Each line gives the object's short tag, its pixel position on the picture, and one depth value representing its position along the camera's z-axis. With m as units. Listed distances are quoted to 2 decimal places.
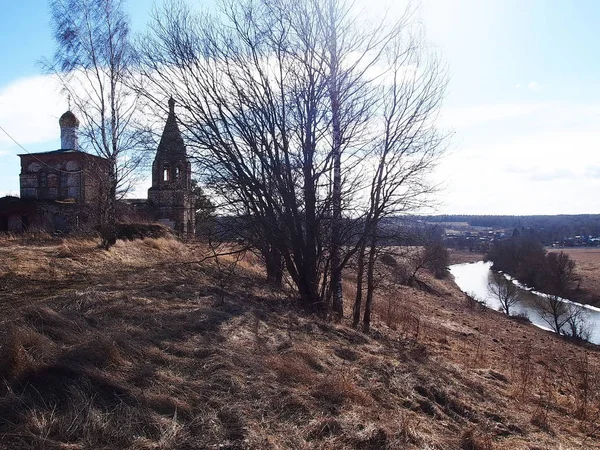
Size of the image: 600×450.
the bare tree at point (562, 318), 23.42
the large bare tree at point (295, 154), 9.43
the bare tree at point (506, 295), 30.42
